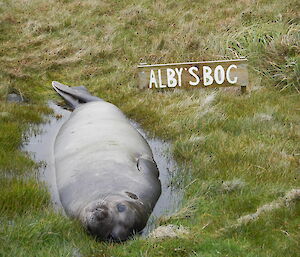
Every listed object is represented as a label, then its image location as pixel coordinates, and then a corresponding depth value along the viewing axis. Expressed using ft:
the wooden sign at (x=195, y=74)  55.77
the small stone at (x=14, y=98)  58.23
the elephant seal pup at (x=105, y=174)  28.68
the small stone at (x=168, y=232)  28.60
